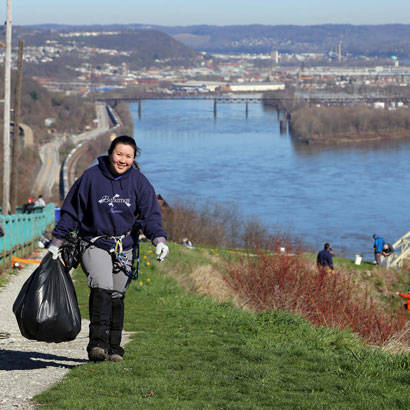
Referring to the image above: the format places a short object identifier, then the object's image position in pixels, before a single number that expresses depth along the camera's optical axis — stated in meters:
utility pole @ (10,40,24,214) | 24.09
